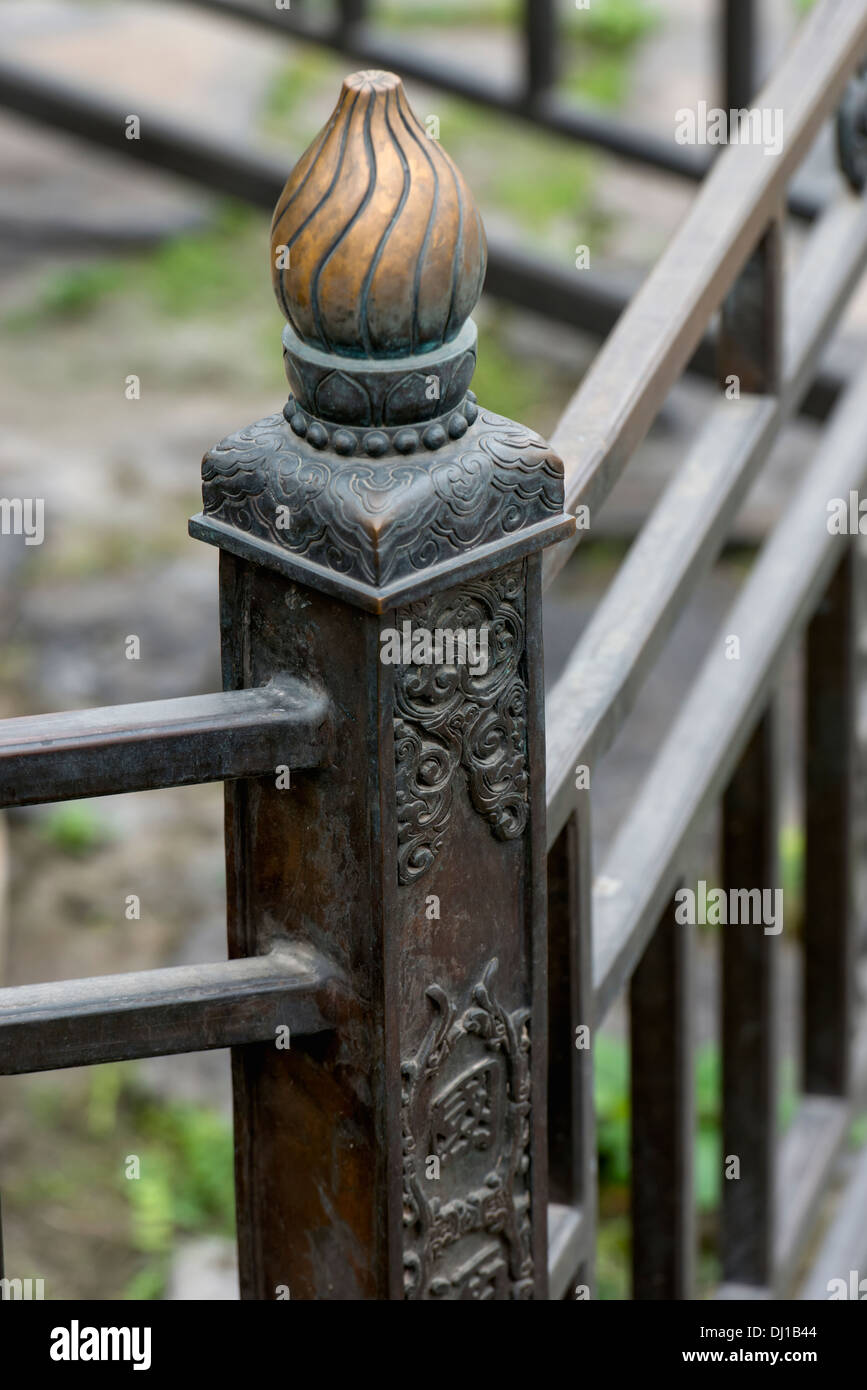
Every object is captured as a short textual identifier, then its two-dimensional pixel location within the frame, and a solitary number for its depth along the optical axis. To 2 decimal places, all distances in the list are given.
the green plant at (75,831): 5.04
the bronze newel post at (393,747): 2.19
